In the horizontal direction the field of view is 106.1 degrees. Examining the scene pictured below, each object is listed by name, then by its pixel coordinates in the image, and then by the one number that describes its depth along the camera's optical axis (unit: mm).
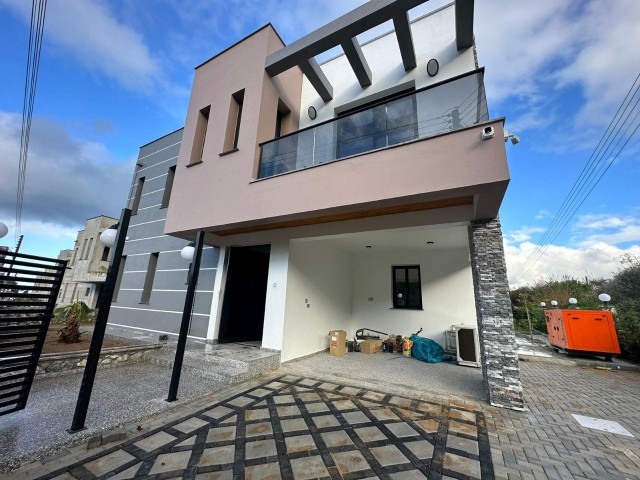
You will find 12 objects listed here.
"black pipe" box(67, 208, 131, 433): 2457
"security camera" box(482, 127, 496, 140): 2982
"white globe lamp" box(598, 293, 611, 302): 6838
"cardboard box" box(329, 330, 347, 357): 6312
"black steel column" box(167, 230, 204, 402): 3312
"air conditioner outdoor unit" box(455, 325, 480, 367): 5680
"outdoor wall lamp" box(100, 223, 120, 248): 4979
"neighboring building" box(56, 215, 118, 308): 13808
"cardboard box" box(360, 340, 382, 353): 6781
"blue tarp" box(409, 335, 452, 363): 6078
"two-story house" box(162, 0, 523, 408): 3465
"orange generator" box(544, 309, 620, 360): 6609
